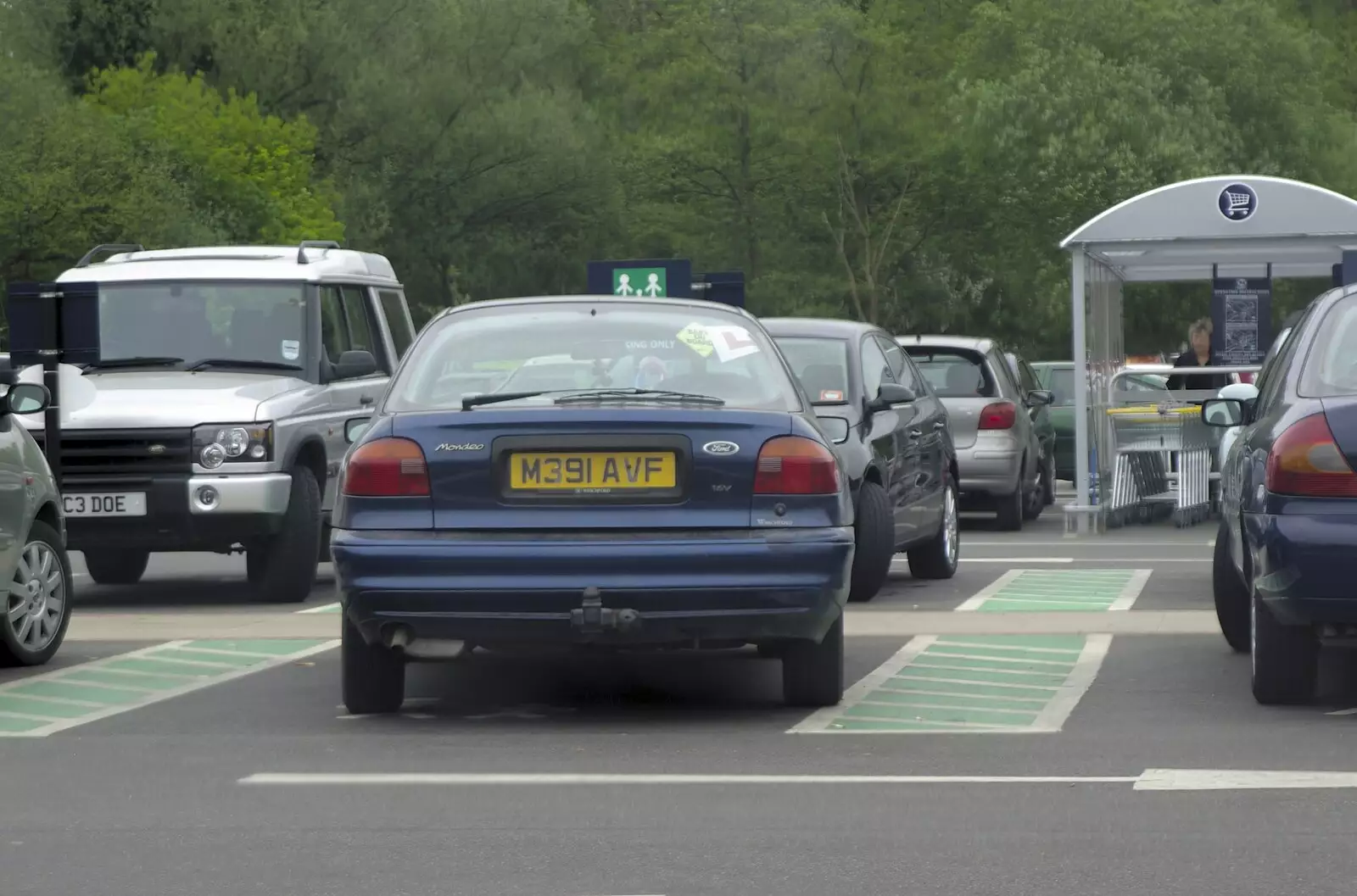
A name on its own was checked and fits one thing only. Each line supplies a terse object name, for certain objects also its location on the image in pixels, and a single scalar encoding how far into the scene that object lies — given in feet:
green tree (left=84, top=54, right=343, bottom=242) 194.49
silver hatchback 68.28
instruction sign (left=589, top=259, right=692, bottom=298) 76.79
